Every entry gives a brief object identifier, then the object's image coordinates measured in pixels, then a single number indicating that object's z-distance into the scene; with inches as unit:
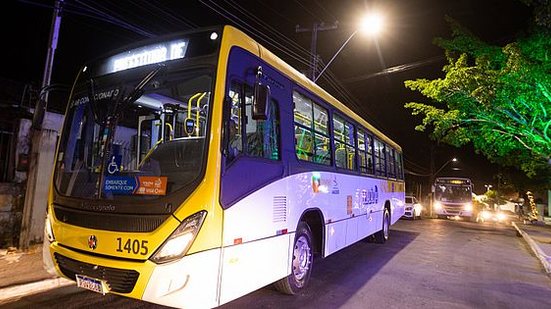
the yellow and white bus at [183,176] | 134.8
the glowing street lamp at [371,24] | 471.5
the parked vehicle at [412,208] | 887.1
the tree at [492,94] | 416.8
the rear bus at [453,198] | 988.6
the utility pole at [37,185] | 288.0
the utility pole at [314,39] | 527.1
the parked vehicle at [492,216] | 1039.7
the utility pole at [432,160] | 1464.1
